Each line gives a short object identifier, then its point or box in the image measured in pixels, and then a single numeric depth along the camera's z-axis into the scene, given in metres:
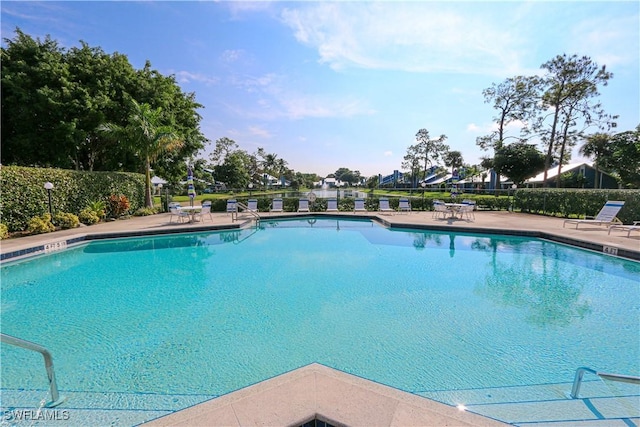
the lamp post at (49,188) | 10.55
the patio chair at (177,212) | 12.52
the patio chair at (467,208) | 13.98
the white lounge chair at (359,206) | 16.53
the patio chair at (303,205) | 16.55
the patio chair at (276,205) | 16.28
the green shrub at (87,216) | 12.27
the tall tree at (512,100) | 24.44
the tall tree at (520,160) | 25.70
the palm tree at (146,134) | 14.45
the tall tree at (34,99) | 12.95
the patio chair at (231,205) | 14.89
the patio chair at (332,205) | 16.67
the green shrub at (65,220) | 11.27
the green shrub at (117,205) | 14.08
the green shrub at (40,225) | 10.14
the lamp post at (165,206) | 17.47
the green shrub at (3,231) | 9.17
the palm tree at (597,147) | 30.19
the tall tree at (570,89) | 20.17
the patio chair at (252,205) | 16.14
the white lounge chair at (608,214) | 10.81
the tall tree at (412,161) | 46.66
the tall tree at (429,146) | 44.59
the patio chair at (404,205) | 16.75
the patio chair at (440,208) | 14.09
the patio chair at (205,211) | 13.03
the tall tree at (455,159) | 58.08
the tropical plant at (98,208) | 12.87
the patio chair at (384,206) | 16.97
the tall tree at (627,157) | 25.55
